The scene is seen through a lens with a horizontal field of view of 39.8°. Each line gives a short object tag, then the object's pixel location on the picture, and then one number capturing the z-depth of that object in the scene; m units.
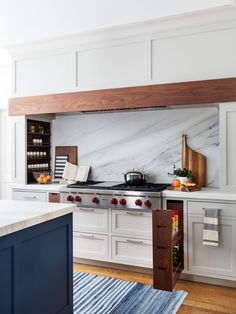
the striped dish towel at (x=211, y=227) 3.13
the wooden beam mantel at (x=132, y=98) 3.26
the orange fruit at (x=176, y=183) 3.64
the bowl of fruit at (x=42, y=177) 4.27
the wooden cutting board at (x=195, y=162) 3.82
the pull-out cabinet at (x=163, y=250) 3.06
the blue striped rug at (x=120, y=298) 2.79
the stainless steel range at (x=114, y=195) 3.45
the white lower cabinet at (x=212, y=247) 3.18
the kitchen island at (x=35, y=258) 1.86
